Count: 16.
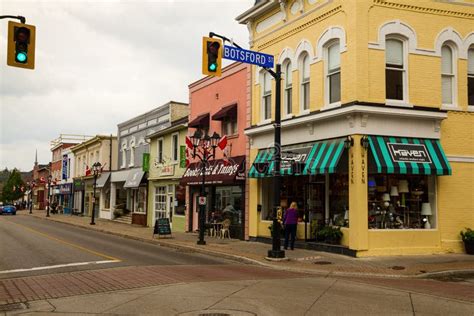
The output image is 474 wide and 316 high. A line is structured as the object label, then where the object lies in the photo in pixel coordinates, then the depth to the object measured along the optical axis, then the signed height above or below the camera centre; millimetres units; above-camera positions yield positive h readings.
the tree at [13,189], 99556 +677
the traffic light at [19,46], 11383 +3389
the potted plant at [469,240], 16656 -1500
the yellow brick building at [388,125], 16172 +2449
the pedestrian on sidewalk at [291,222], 17875 -996
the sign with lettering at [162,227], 23500 -1606
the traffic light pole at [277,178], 15555 +526
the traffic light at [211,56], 13883 +3895
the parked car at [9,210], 59625 -2138
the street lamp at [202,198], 20391 -170
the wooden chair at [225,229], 23172 -1639
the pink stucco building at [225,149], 22906 +2228
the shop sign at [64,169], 60194 +2917
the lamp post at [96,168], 39256 +2017
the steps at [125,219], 37425 -2017
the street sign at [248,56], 14781 +4280
